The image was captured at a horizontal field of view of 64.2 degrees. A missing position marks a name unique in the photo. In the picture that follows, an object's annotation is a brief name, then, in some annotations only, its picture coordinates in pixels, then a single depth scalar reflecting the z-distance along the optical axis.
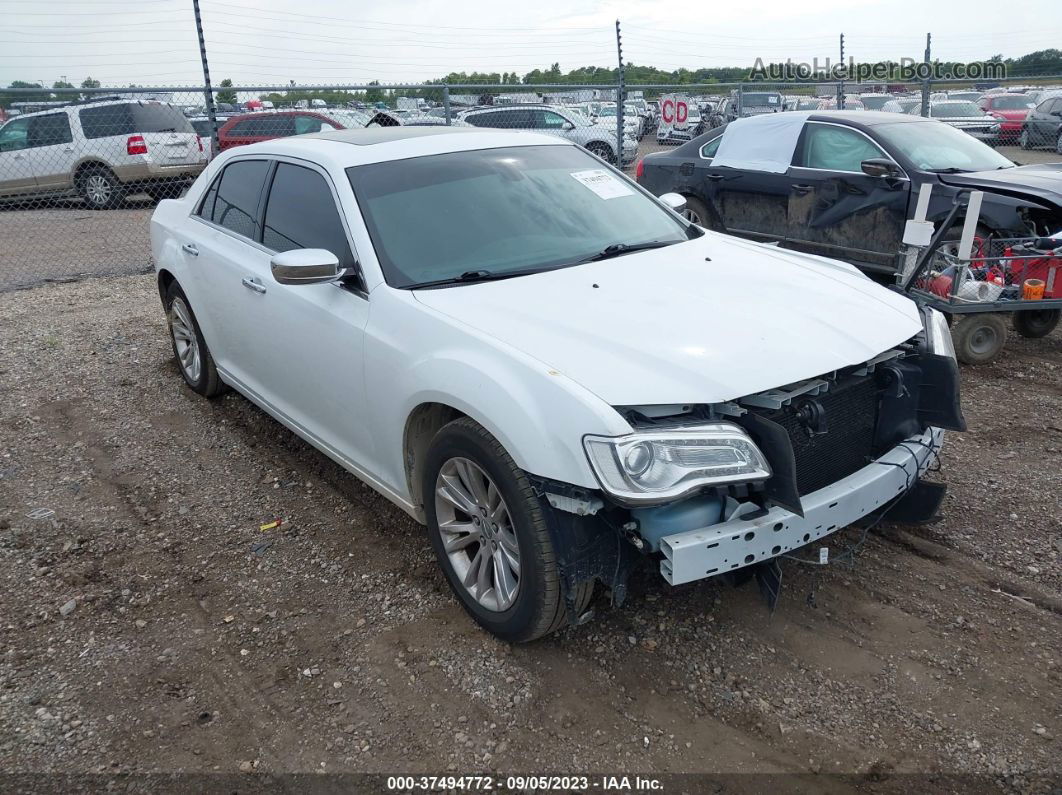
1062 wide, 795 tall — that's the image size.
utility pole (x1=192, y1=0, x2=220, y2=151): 10.38
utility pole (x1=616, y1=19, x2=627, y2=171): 12.84
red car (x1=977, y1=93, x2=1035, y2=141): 22.95
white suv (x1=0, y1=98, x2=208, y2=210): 13.48
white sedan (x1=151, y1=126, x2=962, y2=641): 2.63
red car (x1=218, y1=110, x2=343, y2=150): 14.45
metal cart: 5.66
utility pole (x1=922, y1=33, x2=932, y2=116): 14.12
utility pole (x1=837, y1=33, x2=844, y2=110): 17.50
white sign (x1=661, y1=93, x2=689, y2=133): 13.68
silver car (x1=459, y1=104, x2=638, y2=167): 17.86
